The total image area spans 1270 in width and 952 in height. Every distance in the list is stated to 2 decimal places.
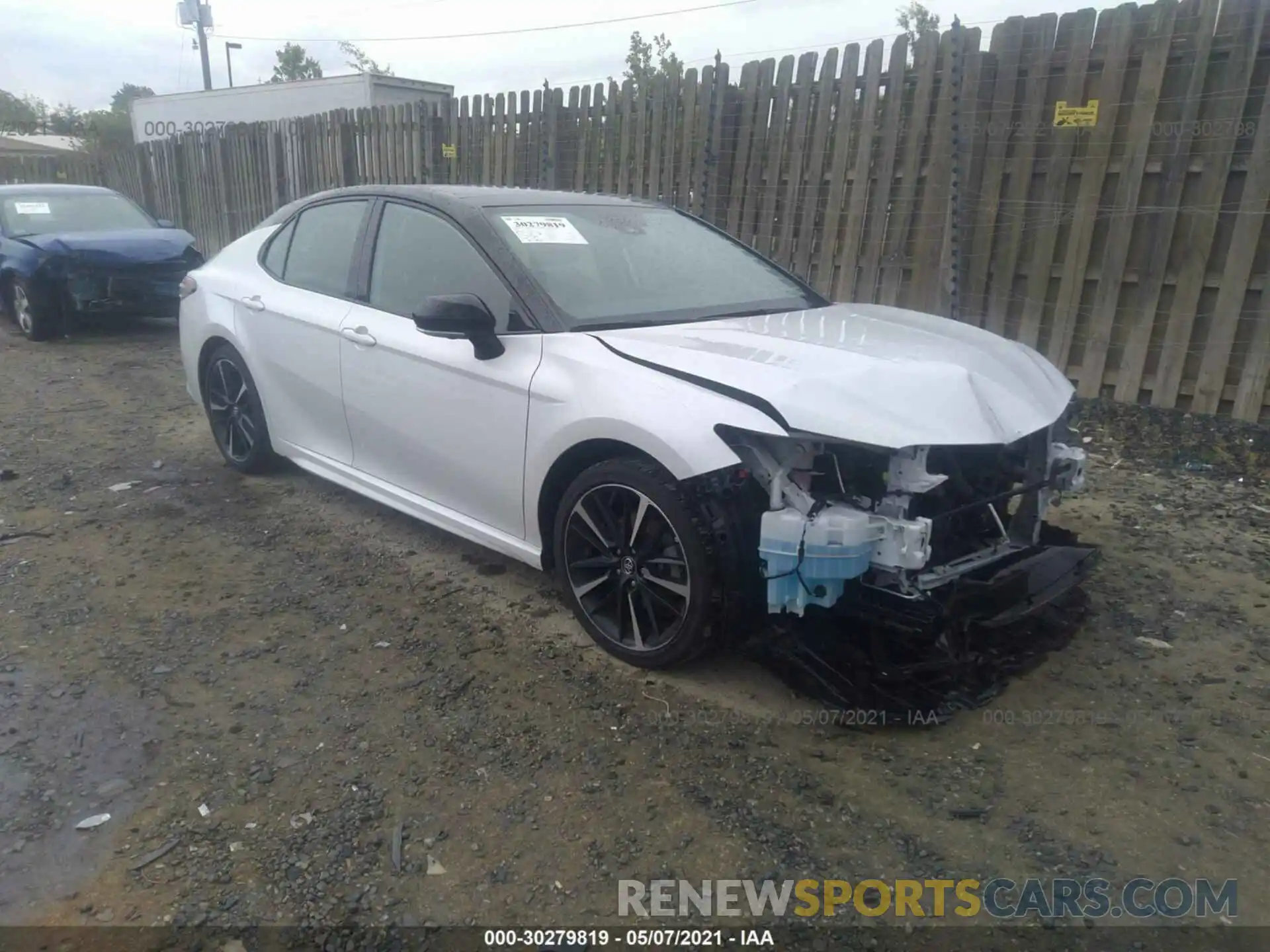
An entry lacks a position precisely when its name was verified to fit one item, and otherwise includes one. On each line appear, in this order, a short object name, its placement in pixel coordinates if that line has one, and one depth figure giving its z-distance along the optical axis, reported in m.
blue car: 9.62
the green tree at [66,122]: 56.50
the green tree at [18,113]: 60.25
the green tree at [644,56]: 35.22
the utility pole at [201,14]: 34.12
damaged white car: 2.86
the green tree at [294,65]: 66.88
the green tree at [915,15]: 39.07
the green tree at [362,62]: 54.09
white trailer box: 16.53
